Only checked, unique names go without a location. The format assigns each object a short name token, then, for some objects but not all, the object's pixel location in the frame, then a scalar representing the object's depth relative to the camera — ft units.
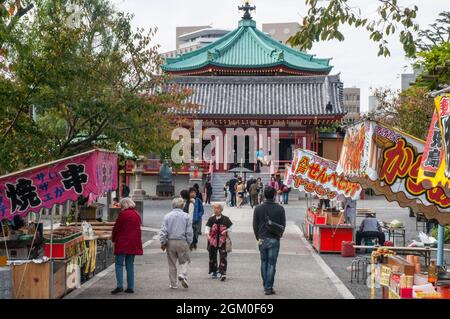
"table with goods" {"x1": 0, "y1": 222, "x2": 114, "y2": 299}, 34.83
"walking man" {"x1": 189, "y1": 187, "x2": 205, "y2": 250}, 57.57
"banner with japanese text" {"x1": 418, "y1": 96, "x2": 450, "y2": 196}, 20.88
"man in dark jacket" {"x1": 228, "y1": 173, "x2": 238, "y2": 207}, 114.52
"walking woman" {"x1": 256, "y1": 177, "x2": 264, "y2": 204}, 114.32
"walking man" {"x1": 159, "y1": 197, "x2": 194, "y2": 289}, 39.06
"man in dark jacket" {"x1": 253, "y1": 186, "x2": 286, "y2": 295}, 38.04
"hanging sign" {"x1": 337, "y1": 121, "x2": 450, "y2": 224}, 30.50
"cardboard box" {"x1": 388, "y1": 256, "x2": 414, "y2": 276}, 29.68
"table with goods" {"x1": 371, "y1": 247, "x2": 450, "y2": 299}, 27.55
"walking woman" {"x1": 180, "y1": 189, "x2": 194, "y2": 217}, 55.43
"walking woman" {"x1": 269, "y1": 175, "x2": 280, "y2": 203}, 118.52
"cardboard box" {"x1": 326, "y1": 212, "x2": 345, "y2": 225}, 58.59
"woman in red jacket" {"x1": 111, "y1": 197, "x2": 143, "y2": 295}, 38.06
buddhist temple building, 142.31
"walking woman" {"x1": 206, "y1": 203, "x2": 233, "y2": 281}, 43.27
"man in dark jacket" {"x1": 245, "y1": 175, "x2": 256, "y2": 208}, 113.99
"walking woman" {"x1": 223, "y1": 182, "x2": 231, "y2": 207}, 119.30
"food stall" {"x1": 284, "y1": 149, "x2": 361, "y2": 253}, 57.52
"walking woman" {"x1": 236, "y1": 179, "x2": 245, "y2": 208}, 113.70
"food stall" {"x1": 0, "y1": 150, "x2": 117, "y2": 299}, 33.83
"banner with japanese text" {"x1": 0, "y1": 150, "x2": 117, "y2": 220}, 33.78
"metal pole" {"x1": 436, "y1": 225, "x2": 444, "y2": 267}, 35.91
